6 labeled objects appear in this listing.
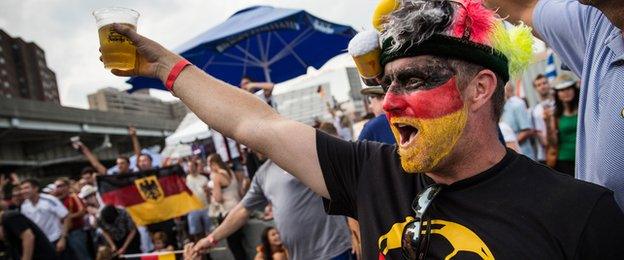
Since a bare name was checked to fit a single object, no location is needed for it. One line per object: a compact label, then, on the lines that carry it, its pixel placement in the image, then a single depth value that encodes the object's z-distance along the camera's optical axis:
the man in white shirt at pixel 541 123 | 5.47
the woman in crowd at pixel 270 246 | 5.35
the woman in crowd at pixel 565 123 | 4.73
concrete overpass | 24.66
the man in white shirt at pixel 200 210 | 8.49
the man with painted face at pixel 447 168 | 1.21
